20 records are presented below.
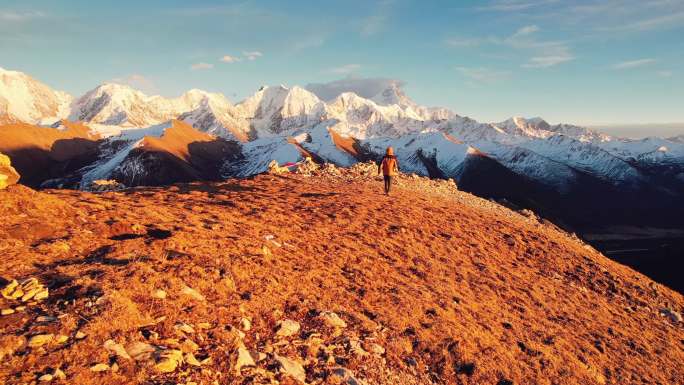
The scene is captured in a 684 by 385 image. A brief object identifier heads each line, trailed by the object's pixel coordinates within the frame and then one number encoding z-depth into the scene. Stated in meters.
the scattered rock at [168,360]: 7.67
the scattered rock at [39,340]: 7.55
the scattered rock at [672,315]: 19.70
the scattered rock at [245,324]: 9.87
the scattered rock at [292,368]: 8.68
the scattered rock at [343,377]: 8.90
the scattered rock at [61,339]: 7.78
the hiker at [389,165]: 27.07
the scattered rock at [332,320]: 10.96
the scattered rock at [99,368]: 7.31
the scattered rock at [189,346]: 8.43
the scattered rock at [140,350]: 7.89
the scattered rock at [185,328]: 9.09
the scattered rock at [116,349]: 7.82
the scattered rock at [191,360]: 8.09
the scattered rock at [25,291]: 8.94
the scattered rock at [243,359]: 8.43
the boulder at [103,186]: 33.41
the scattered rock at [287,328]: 10.09
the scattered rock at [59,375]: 6.95
